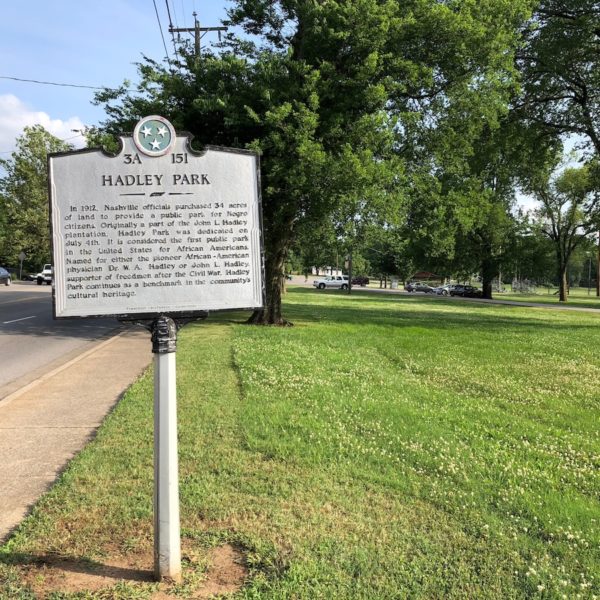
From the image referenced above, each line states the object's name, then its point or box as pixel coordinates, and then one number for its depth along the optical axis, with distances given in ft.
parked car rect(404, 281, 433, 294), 259.00
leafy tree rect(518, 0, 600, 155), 57.36
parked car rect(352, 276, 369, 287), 320.50
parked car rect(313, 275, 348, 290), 224.08
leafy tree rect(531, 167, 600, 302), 171.01
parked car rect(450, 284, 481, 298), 208.54
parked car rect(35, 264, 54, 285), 175.09
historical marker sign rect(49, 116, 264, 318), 10.28
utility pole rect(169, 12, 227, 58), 75.21
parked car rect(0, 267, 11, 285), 155.81
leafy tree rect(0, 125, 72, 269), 200.44
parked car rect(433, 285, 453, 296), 228.84
